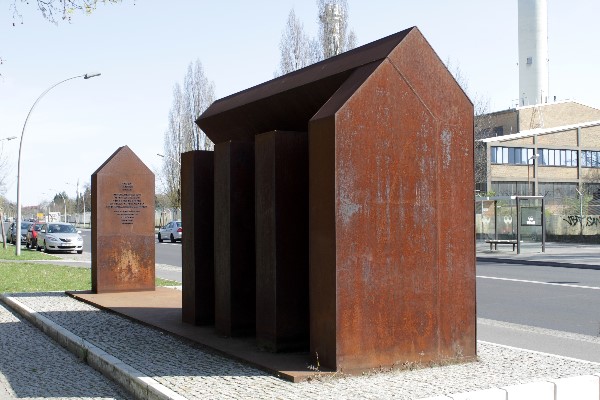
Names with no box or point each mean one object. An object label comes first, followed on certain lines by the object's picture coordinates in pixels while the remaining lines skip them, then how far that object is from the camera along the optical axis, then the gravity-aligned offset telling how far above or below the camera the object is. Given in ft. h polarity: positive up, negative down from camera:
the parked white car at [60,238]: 104.75 -3.77
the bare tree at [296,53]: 135.23 +29.77
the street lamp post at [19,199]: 88.04 +1.80
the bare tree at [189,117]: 170.19 +22.66
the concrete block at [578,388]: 19.54 -5.02
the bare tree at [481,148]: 158.30 +14.20
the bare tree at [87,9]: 31.30 +8.94
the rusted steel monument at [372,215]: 21.01 -0.20
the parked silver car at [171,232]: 147.64 -4.32
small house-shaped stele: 45.11 -0.72
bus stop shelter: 102.12 -1.94
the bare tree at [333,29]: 133.18 +34.00
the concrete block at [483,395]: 18.02 -4.75
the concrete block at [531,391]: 18.61 -4.85
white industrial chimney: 222.48 +49.97
